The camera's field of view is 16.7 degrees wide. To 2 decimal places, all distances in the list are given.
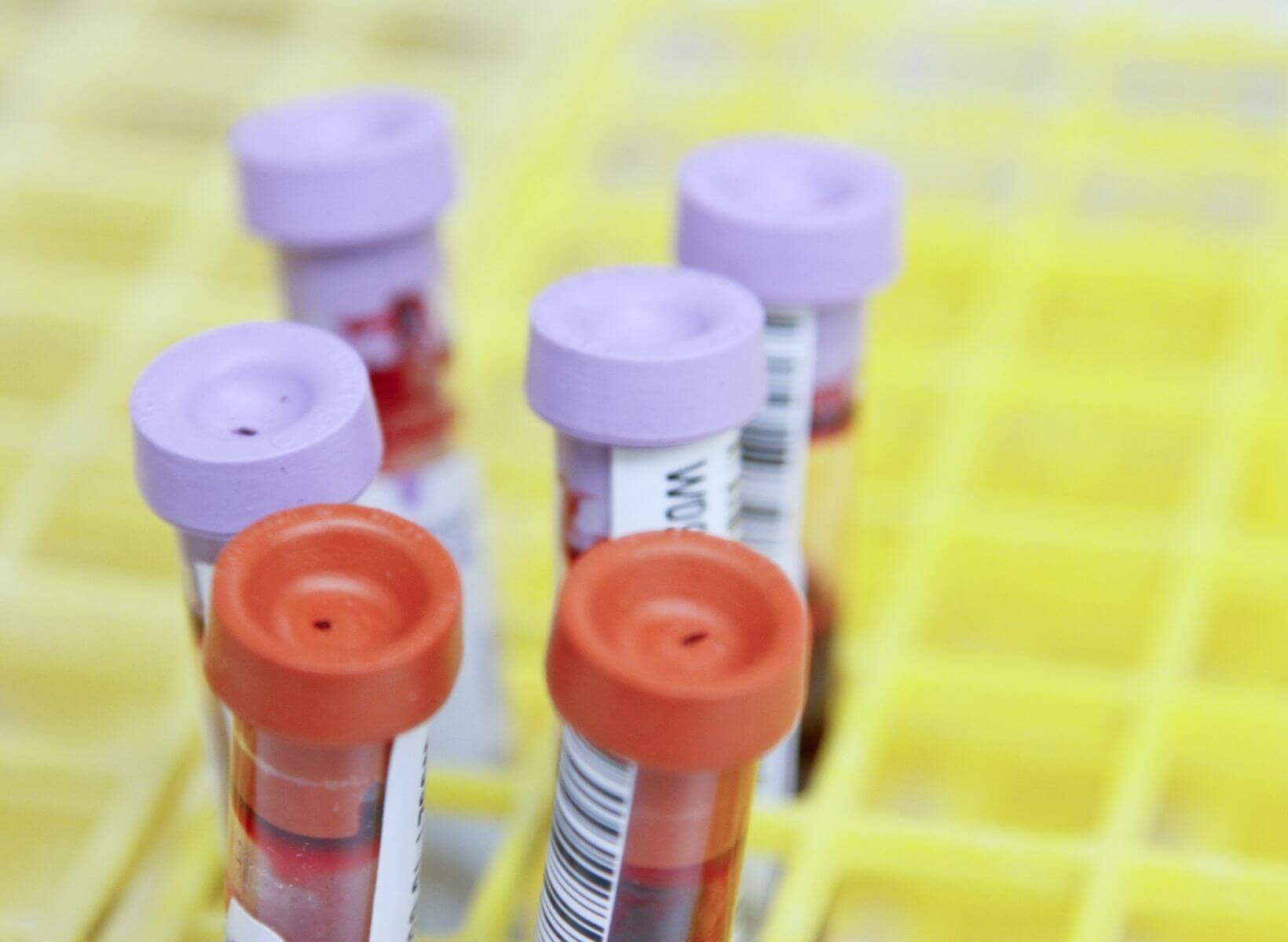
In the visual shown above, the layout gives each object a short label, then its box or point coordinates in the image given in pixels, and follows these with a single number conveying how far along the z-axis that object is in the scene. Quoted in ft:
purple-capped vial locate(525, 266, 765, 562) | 0.95
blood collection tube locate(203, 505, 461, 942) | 0.89
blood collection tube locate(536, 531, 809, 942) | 0.88
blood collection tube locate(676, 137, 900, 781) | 1.02
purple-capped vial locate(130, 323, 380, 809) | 0.93
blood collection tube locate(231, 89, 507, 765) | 1.03
